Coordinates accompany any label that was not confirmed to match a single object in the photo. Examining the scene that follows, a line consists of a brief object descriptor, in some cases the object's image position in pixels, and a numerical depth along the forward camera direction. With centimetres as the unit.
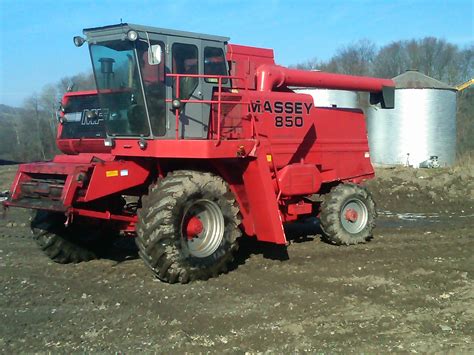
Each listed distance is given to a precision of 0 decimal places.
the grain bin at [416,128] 2753
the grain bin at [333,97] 2589
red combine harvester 716
